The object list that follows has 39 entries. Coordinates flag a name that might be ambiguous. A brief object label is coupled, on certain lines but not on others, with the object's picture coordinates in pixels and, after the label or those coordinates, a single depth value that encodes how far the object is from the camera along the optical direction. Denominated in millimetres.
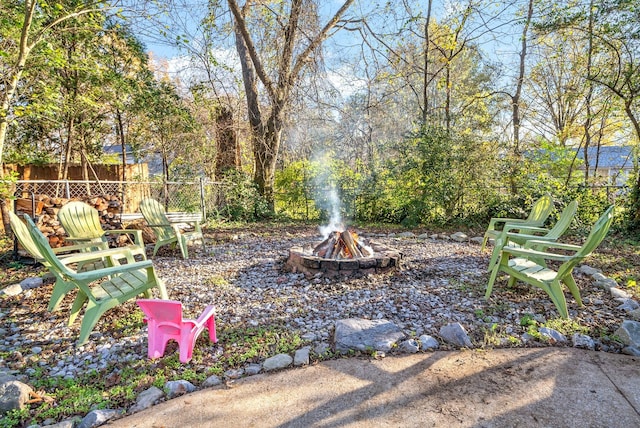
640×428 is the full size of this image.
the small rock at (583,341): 2125
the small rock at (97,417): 1484
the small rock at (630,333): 2104
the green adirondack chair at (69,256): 2465
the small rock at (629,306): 2602
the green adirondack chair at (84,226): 3232
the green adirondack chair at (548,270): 2354
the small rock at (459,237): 5695
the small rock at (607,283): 3077
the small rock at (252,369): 1892
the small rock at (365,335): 2109
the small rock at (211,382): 1777
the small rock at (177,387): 1702
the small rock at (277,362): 1936
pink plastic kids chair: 1948
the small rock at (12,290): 2963
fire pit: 3520
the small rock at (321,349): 2068
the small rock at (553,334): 2188
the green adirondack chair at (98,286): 2100
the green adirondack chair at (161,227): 4238
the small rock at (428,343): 2115
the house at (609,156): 9594
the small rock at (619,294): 2846
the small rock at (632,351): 2043
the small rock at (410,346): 2084
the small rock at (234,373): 1849
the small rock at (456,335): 2145
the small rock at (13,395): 1539
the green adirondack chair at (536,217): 4066
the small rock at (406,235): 6022
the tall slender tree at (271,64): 6984
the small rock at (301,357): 1973
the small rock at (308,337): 2214
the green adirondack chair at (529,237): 3184
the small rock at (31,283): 3164
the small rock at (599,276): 3293
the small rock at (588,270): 3541
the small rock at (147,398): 1608
